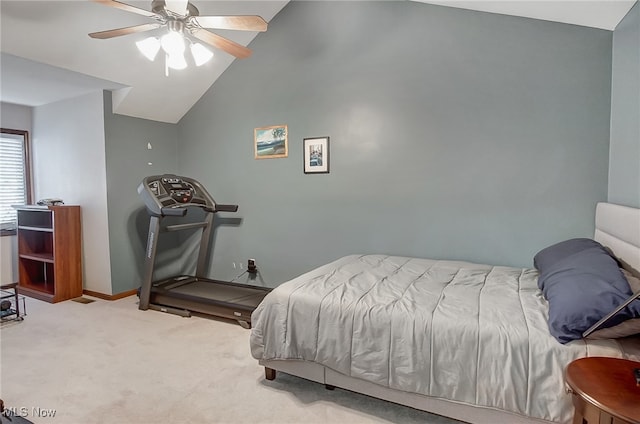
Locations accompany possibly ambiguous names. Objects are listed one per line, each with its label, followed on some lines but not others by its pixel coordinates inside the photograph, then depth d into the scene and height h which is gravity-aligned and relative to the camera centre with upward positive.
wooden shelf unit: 4.10 -0.74
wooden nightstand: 1.13 -0.69
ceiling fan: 2.30 +1.23
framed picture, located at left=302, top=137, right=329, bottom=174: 3.82 +0.44
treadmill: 3.52 -1.06
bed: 1.58 -0.71
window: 4.60 +0.26
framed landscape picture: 4.06 +0.62
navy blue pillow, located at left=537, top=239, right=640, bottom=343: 1.49 -0.46
